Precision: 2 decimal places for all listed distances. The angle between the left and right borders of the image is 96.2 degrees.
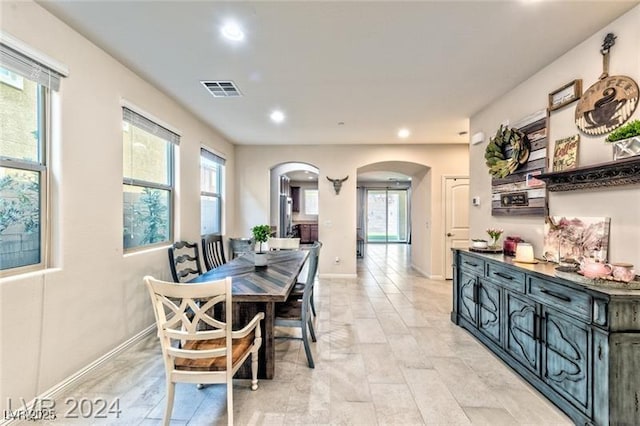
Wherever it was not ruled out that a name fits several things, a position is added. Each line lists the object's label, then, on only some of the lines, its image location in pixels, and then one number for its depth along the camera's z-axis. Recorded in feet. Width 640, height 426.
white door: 18.49
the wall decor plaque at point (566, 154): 7.77
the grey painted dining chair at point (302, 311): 8.00
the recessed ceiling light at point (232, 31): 6.93
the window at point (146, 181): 9.48
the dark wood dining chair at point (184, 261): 10.13
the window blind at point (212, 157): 14.97
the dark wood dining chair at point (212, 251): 13.35
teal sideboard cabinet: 5.30
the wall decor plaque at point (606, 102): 6.49
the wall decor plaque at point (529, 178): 9.02
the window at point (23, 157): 5.92
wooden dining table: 6.71
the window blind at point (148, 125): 9.20
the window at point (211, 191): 15.55
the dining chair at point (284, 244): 14.58
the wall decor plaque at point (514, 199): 9.71
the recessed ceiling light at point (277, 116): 12.95
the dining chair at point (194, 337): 5.21
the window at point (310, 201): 39.68
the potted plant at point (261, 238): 9.43
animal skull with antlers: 19.01
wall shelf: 6.10
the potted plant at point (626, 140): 5.89
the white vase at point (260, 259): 9.41
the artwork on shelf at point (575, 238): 6.96
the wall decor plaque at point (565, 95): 7.75
